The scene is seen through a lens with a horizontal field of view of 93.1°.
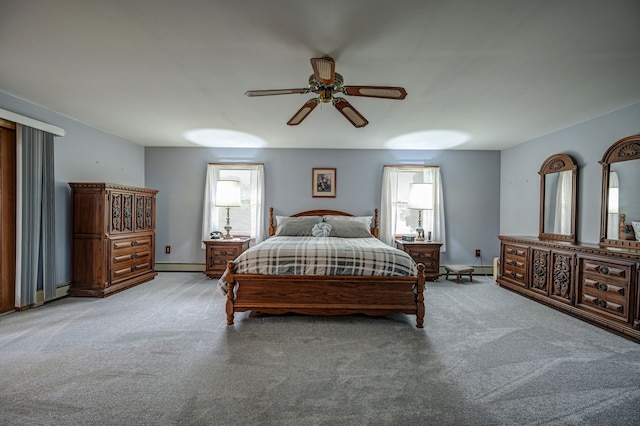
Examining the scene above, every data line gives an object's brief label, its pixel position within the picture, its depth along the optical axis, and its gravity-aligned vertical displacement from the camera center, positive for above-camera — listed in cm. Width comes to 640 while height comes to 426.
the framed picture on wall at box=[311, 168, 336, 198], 567 +48
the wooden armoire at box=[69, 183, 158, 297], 402 -47
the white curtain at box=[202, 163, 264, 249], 556 +13
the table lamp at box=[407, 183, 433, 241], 527 +20
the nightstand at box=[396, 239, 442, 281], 512 -75
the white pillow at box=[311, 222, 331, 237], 476 -35
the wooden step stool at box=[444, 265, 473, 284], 502 -100
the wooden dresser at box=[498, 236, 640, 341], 279 -75
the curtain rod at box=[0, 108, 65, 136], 309 +90
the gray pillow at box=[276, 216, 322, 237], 490 -30
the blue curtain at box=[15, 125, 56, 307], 332 -16
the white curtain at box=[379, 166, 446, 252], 558 +5
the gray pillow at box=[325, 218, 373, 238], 483 -33
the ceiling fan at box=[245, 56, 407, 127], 204 +90
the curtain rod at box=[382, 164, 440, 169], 562 +79
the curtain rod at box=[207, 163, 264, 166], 562 +80
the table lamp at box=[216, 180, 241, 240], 524 +22
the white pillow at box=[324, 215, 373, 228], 511 -17
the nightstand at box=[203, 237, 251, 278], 508 -80
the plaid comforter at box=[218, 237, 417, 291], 314 -56
